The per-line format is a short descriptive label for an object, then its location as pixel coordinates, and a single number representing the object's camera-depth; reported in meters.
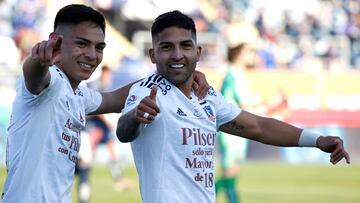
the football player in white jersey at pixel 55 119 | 10.50
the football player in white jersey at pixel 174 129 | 10.70
